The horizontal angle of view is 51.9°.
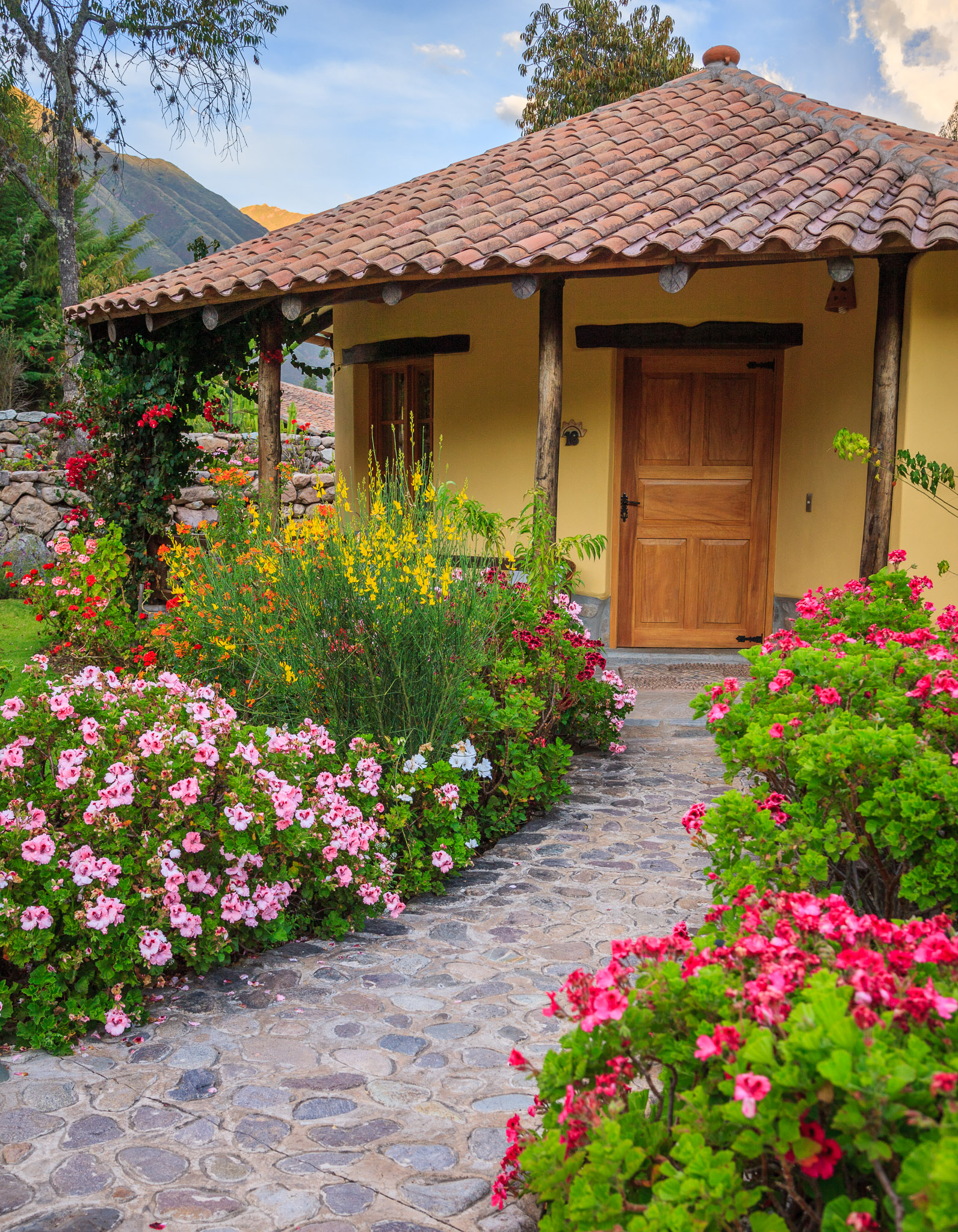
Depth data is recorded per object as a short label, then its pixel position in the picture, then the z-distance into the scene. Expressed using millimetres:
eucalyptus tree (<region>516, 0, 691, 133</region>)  18938
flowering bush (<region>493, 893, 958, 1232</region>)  1156
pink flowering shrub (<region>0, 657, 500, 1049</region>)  2600
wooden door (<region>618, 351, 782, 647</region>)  7266
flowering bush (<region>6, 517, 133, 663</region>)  6691
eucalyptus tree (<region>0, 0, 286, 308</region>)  14445
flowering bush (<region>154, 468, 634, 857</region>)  3955
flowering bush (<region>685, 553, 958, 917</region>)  2002
